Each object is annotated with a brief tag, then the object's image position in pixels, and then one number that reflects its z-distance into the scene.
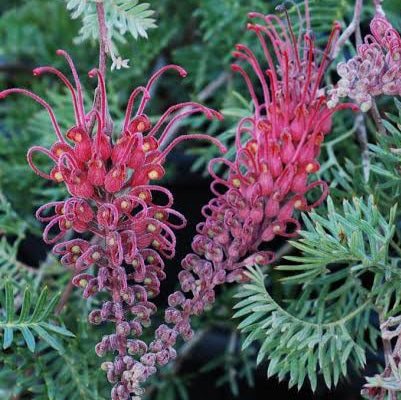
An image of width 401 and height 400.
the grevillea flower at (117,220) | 0.56
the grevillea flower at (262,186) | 0.59
